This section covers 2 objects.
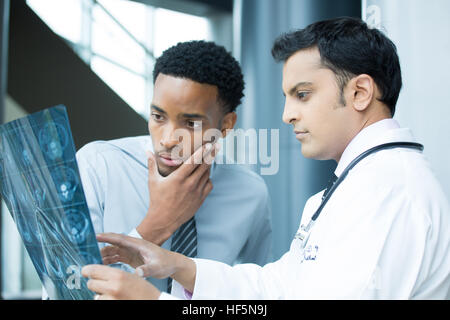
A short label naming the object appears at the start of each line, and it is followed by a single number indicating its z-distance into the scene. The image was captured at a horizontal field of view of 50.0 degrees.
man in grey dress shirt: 1.62
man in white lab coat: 0.93
